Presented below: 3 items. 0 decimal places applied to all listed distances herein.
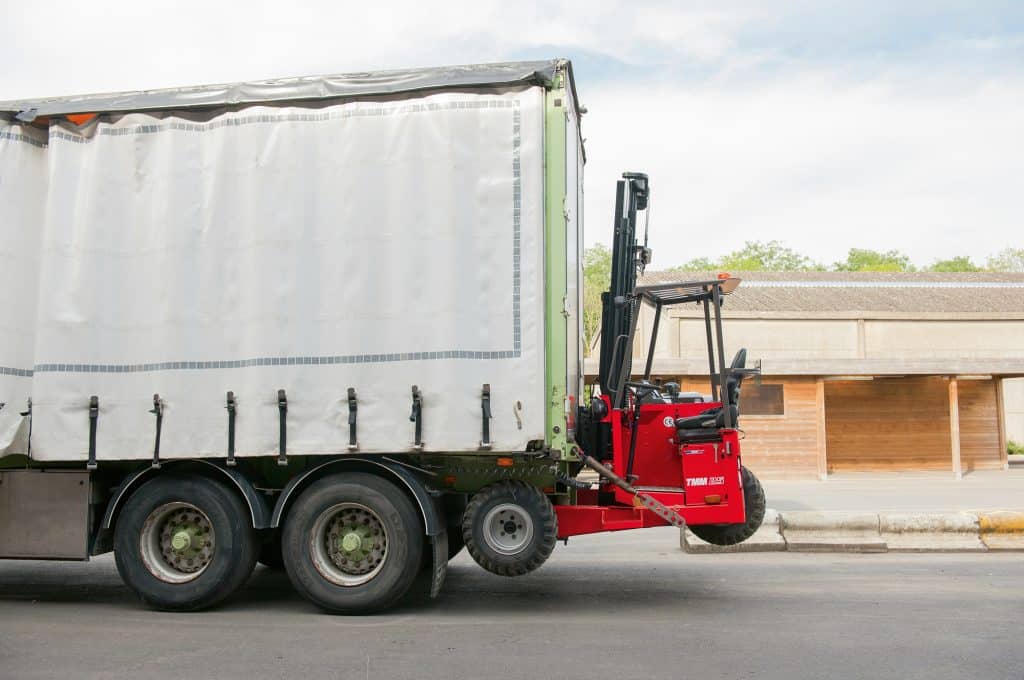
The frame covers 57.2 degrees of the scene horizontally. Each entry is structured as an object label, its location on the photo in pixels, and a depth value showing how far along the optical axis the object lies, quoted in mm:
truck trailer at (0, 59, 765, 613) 7266
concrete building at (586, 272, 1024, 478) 22750
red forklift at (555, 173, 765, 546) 7469
